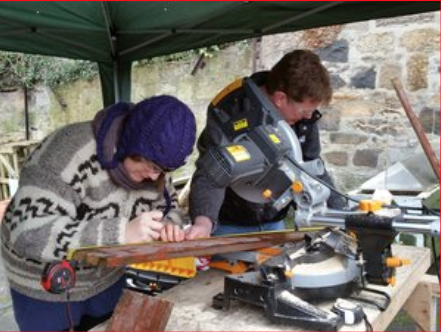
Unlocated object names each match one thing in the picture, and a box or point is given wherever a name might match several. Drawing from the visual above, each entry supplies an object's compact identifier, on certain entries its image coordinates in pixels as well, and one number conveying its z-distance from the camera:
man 1.90
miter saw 1.32
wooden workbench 1.34
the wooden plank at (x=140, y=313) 1.26
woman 1.44
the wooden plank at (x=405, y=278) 1.42
